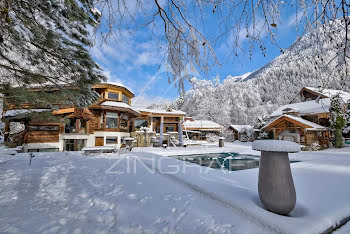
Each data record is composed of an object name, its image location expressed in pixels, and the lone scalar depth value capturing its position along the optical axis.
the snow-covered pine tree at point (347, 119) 13.55
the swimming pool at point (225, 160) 7.14
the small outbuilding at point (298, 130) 14.65
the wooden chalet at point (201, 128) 26.29
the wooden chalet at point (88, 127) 11.43
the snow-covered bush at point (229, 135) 28.14
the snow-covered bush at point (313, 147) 13.34
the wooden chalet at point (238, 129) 26.25
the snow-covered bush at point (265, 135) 19.39
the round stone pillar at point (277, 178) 2.13
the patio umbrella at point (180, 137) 15.05
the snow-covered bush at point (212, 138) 24.45
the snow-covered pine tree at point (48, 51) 3.05
